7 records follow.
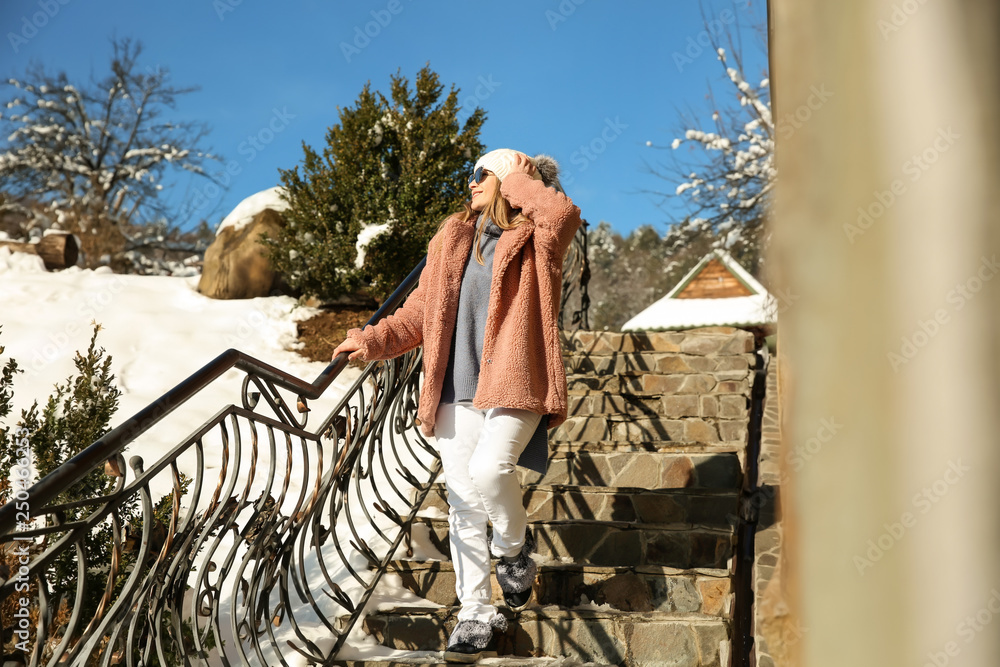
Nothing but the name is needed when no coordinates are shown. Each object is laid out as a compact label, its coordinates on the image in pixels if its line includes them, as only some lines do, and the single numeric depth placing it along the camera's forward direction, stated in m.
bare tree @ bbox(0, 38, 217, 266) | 15.61
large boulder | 9.01
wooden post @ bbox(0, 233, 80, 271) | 9.74
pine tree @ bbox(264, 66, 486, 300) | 7.66
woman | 2.50
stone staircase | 2.70
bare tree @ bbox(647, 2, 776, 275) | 10.95
